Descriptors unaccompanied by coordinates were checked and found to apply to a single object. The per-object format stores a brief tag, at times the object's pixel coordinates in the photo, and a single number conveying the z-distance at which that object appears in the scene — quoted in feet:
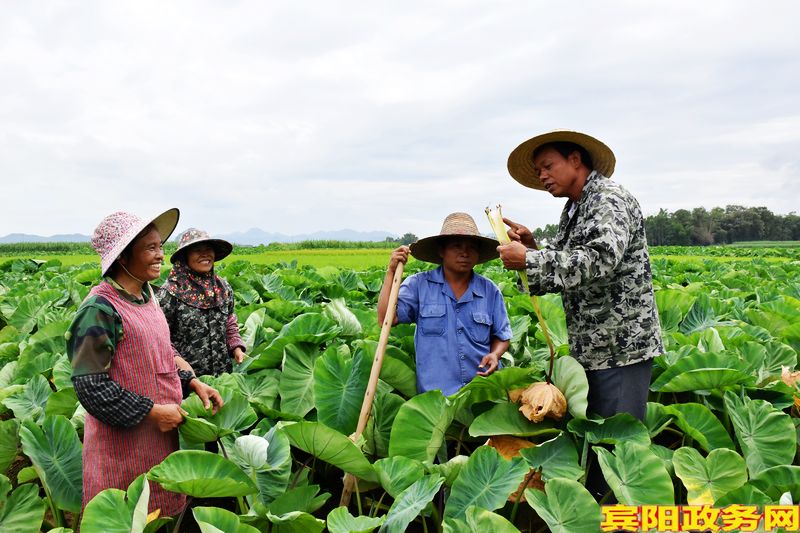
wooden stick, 8.29
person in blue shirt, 9.34
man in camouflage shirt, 7.22
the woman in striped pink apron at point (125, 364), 6.53
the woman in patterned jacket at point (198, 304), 10.68
